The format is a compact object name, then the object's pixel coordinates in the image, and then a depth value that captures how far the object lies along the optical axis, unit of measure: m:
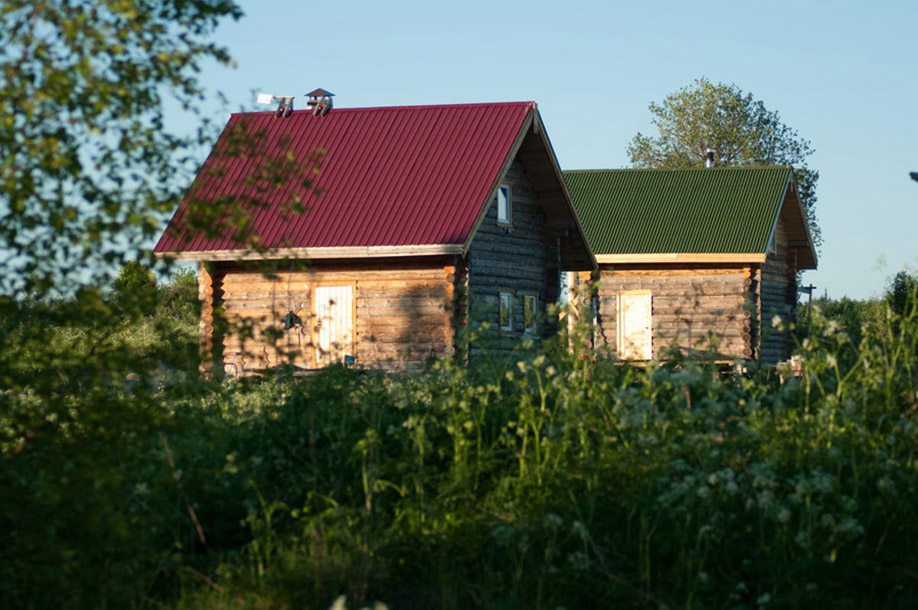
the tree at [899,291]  29.56
